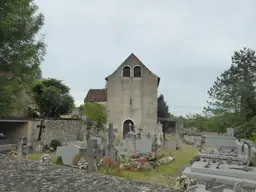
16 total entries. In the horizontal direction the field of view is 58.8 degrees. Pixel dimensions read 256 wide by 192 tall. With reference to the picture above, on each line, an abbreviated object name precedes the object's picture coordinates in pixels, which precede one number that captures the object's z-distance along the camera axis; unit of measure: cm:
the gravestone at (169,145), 1875
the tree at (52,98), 2198
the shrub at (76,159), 962
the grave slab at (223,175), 473
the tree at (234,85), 2092
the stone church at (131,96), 2360
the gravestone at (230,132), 1245
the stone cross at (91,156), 618
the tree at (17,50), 730
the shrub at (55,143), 1670
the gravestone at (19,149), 982
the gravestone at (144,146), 1374
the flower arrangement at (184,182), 594
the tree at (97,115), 2377
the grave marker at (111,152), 960
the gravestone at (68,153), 998
